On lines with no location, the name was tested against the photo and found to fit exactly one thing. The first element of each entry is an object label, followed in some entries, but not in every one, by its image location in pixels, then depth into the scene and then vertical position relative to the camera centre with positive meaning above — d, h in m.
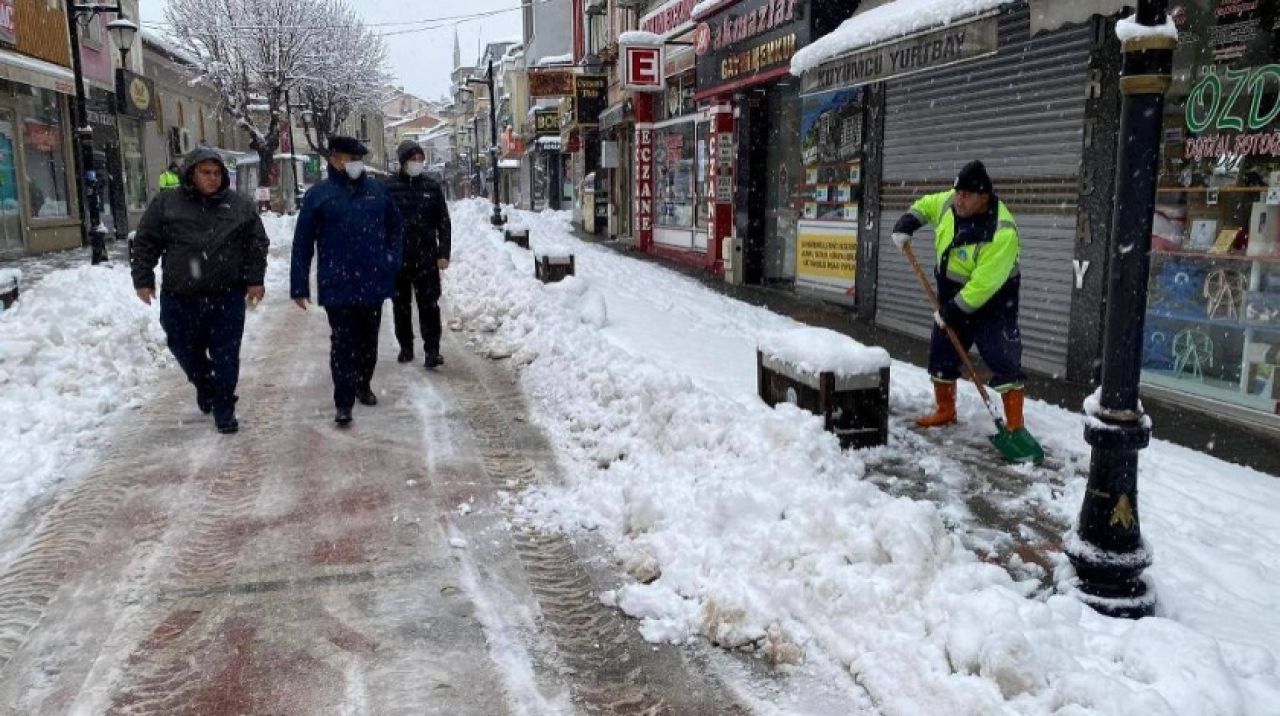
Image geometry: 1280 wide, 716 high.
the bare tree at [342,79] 43.12 +5.73
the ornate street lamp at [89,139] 15.66 +0.99
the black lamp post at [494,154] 28.47 +1.52
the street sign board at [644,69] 18.92 +2.56
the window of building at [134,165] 28.53 +0.98
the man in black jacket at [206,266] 6.15 -0.46
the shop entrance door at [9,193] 18.75 +0.07
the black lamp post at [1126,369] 3.15 -0.61
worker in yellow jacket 5.38 -0.48
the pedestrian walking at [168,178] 16.18 +0.31
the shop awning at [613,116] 23.47 +2.03
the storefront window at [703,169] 17.89 +0.49
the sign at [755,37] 11.88 +2.24
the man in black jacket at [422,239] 8.20 -0.38
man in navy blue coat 6.55 -0.43
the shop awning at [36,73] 16.67 +2.32
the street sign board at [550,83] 28.02 +3.36
